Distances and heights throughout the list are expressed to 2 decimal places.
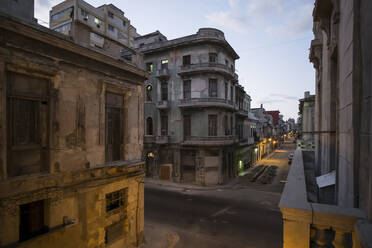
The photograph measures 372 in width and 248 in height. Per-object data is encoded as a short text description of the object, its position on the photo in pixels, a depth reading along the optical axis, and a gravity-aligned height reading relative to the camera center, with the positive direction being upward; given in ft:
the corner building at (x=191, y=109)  74.33 +7.21
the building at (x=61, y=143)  19.15 -2.19
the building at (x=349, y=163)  8.49 -2.01
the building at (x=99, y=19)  115.65 +73.00
